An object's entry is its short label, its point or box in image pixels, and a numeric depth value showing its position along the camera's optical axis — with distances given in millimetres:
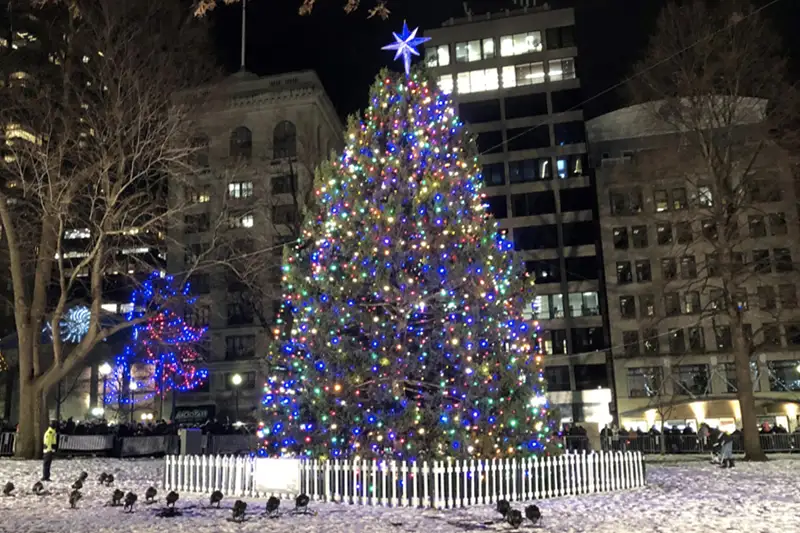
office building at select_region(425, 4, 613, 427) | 58562
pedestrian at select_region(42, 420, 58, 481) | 18231
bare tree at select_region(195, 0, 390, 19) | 8539
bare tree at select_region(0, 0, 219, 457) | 22516
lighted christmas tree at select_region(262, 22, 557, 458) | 14578
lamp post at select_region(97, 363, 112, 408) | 46347
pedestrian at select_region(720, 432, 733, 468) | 22672
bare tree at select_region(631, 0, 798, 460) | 25844
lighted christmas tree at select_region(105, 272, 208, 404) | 43188
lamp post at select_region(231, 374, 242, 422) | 56094
